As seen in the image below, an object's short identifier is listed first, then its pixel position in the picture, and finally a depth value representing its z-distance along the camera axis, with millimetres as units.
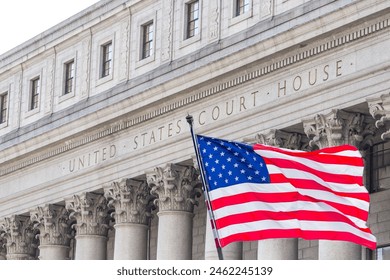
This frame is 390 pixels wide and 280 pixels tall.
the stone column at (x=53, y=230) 70875
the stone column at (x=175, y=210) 61469
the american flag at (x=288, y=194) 37625
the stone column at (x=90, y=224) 67625
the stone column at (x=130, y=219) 64500
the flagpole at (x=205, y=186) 37594
